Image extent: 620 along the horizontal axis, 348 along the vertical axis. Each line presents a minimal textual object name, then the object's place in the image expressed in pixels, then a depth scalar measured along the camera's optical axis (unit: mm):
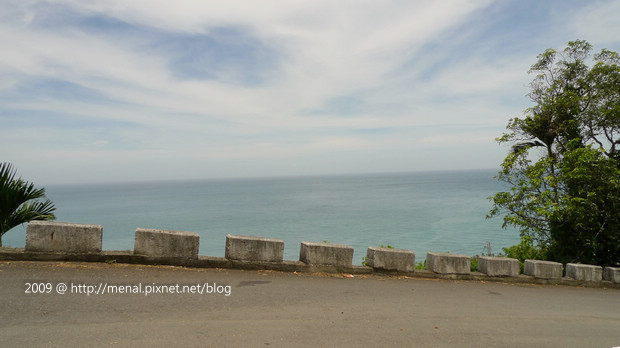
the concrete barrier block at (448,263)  7441
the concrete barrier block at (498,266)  7766
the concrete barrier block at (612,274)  8664
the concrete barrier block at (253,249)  6441
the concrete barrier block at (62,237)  5738
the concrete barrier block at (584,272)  8414
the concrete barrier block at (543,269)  8062
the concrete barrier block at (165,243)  6109
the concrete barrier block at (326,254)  6797
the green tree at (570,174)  9844
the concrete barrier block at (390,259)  7090
